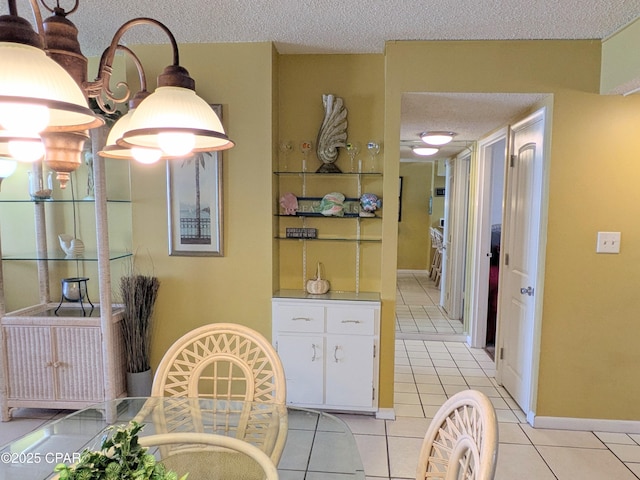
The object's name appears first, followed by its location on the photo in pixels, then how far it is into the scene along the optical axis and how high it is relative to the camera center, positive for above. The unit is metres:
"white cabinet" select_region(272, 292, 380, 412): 2.63 -0.91
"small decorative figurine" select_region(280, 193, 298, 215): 2.86 +0.05
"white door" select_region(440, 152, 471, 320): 4.43 -0.23
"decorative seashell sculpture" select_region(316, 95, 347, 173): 2.76 +0.56
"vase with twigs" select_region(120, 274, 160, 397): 2.64 -0.78
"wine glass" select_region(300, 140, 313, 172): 2.83 +0.43
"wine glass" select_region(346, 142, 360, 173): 2.84 +0.42
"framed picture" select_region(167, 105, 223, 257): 2.71 +0.03
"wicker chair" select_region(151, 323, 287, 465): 1.57 -0.80
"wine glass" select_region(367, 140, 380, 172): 2.78 +0.42
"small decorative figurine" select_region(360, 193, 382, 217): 2.79 +0.05
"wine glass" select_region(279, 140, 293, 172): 2.88 +0.43
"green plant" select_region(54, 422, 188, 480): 0.84 -0.55
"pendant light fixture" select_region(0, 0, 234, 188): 0.75 +0.23
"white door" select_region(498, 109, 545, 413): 2.67 -0.34
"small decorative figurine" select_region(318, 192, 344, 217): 2.79 +0.04
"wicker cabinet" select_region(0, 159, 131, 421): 2.50 -0.90
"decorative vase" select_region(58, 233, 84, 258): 2.75 -0.26
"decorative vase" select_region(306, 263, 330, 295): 2.82 -0.53
